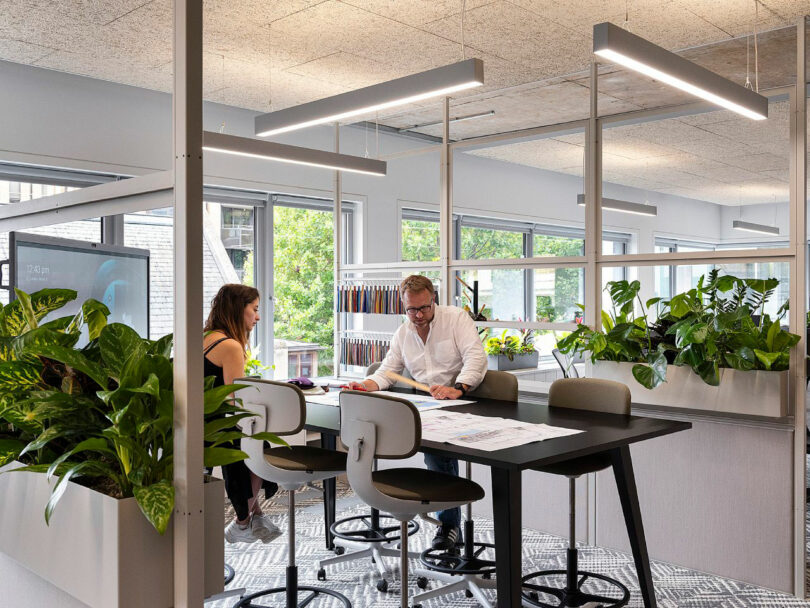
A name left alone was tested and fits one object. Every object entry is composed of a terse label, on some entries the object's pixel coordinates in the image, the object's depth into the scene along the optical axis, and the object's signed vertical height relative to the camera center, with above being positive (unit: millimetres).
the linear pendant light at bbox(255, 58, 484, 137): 3084 +881
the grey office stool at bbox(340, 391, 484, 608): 2553 -544
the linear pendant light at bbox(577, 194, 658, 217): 7601 +908
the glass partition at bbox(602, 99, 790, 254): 6852 +1388
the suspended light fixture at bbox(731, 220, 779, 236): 10424 +899
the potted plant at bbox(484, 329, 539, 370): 5957 -471
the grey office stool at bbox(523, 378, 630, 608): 3076 -686
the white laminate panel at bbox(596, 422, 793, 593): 3441 -978
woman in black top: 3232 -291
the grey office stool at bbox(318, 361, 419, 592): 3541 -1211
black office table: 2451 -514
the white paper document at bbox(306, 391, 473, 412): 3428 -496
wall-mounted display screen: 2482 +70
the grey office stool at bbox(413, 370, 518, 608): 3203 -1205
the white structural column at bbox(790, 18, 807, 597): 3371 +120
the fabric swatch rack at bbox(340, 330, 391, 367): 5438 -394
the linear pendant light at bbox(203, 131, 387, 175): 3945 +797
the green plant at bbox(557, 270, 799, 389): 3436 -203
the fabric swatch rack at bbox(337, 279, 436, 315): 5312 -25
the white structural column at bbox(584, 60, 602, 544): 4059 +401
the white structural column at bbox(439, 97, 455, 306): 4859 +479
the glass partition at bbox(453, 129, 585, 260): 7621 +1010
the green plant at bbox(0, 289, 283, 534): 1483 -243
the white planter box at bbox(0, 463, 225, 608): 1419 -494
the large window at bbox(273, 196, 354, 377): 6234 +104
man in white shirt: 3779 -293
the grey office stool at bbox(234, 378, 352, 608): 2918 -652
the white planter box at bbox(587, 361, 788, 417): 3367 -451
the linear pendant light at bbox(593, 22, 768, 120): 2625 +845
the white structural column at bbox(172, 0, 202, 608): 1470 -48
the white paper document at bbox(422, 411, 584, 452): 2631 -503
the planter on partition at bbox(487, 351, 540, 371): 5938 -538
